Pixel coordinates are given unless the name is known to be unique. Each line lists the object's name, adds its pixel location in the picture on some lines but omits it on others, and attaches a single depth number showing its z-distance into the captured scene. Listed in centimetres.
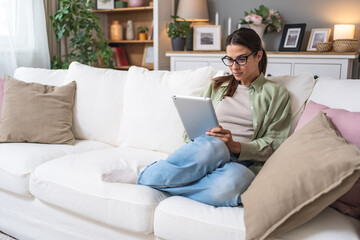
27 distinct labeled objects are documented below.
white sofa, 130
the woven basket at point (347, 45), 317
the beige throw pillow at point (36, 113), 211
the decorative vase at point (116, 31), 440
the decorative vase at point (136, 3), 416
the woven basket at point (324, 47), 328
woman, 138
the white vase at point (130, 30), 438
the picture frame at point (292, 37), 359
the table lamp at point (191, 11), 387
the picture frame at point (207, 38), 381
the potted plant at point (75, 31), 353
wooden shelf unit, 395
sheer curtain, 314
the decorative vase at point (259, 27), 367
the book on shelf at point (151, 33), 425
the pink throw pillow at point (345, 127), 121
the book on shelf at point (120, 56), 446
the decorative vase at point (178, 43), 385
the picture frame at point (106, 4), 423
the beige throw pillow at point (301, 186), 107
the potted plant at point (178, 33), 385
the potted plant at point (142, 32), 435
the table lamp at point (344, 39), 317
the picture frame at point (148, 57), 437
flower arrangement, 362
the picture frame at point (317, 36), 348
